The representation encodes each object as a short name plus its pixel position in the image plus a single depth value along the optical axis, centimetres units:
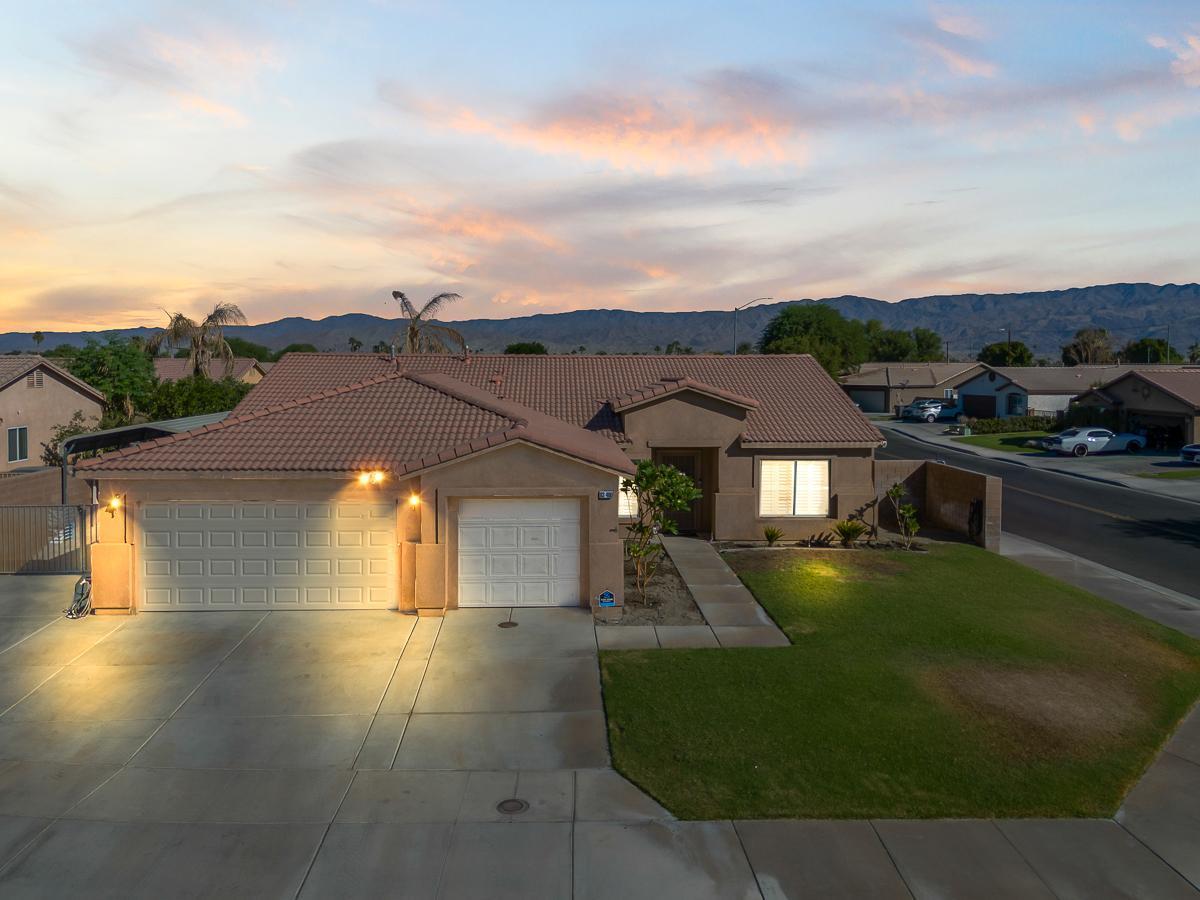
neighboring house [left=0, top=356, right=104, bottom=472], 3288
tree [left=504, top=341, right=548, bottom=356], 8595
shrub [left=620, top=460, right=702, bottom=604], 1720
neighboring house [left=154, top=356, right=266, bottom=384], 7288
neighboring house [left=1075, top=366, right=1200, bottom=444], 4584
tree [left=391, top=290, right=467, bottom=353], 3916
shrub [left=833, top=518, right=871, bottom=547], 2258
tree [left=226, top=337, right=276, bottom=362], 13688
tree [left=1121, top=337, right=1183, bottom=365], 11946
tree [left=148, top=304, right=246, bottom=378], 4581
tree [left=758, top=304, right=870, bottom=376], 11638
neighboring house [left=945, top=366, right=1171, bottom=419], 6681
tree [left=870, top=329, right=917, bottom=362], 14725
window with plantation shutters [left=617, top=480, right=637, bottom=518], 2312
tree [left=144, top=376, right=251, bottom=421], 3678
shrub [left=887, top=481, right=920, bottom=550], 2184
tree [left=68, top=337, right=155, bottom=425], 3934
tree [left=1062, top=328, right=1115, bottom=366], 11506
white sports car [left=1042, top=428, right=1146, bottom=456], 4597
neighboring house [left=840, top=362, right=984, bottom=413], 8206
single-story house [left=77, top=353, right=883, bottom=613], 1553
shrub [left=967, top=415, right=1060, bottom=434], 6088
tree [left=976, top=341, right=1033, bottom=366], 11094
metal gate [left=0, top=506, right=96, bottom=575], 1828
